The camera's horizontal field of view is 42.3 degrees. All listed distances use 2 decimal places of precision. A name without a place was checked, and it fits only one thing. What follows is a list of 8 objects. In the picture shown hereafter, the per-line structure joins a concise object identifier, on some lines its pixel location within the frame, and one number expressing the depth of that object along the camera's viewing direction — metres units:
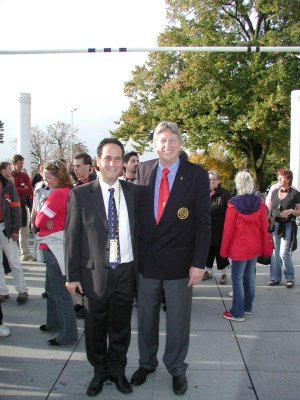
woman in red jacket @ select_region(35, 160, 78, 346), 3.86
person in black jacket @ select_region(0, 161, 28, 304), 5.21
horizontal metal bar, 9.21
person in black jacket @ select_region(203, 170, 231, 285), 6.20
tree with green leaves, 22.39
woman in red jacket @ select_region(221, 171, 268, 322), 4.71
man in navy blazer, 3.17
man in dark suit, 3.05
